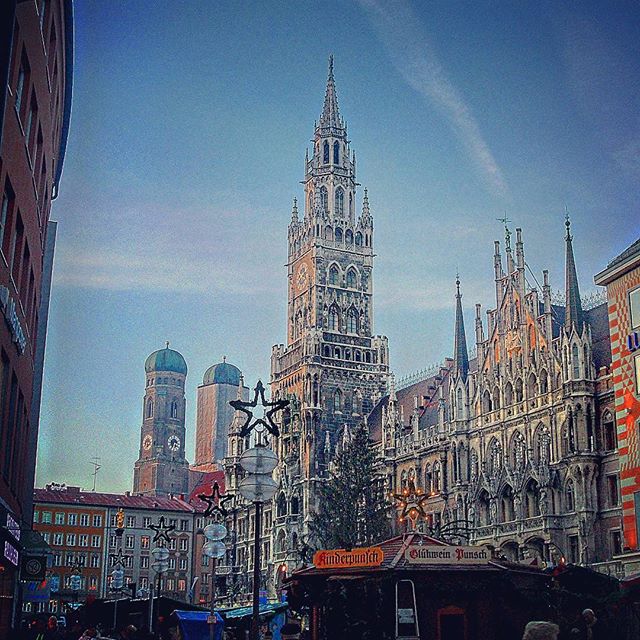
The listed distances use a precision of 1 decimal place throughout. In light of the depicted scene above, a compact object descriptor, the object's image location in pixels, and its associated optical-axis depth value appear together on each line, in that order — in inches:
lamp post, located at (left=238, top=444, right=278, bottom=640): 842.8
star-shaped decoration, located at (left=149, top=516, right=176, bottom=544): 1832.4
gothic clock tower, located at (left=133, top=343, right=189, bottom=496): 7253.9
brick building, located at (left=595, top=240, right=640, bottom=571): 1596.9
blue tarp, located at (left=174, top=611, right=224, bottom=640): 1307.8
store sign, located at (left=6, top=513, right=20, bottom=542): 1009.5
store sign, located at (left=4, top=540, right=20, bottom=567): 990.7
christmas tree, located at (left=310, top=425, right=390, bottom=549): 2726.4
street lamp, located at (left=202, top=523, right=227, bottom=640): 1214.3
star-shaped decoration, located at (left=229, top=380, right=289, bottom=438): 920.0
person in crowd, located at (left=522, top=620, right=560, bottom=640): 361.4
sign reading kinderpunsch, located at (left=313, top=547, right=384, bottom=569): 840.3
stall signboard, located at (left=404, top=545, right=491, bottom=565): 830.5
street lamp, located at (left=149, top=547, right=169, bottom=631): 1451.8
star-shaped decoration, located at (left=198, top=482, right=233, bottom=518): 1553.0
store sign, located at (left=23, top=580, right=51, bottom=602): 1945.1
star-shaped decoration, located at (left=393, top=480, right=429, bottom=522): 1613.9
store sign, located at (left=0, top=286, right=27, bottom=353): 909.3
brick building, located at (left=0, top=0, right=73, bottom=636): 920.9
